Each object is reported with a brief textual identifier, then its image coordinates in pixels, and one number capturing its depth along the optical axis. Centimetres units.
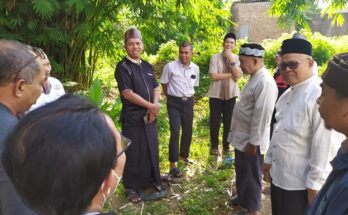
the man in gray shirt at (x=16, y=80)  148
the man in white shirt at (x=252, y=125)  305
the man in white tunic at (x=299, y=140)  220
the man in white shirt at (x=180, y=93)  458
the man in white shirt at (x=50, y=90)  294
